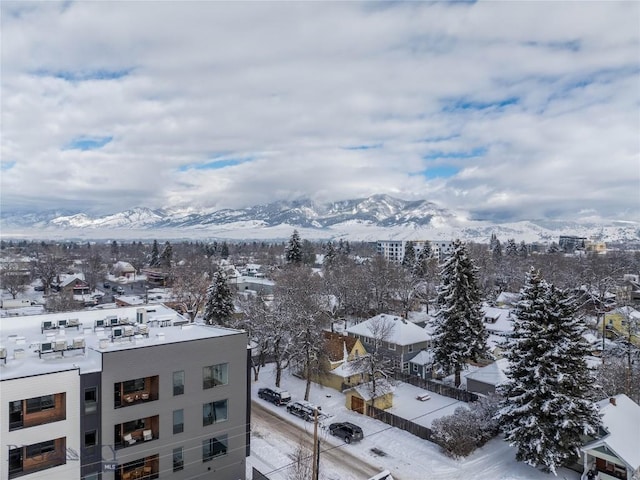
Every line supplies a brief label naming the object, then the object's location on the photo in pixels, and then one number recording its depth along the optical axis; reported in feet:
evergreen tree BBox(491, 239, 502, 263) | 344.49
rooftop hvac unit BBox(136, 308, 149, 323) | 81.41
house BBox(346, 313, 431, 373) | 139.44
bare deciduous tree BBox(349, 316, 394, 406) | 101.45
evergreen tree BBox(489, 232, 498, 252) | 410.84
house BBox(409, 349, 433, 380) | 129.59
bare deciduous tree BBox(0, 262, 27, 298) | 243.03
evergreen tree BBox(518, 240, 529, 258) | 395.34
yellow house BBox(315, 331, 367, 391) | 114.62
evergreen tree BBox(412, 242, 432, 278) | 276.14
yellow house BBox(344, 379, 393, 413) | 100.53
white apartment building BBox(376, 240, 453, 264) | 566.35
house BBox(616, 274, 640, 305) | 216.13
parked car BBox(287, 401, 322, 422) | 96.63
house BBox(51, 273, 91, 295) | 271.67
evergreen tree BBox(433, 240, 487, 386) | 113.29
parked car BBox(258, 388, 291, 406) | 105.81
